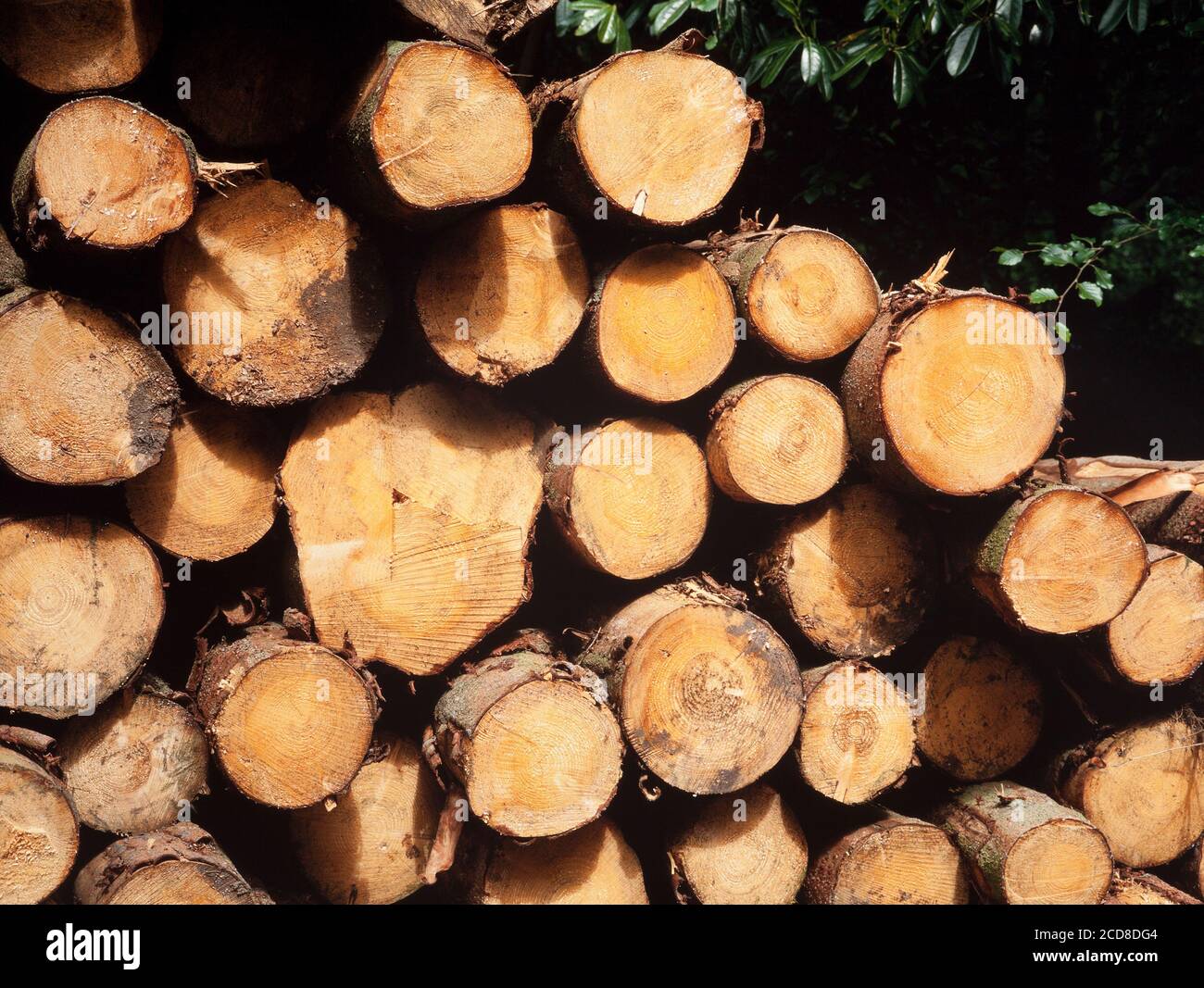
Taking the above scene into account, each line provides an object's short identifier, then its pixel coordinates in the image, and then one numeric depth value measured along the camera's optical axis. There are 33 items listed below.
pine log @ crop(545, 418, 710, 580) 2.49
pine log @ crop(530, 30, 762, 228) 2.37
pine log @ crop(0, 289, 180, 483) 2.11
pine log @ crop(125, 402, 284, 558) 2.39
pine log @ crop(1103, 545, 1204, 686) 2.69
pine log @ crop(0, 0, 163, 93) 2.14
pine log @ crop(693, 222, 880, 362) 2.60
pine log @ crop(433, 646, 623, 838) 2.26
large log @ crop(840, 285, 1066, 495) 2.47
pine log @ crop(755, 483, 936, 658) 2.65
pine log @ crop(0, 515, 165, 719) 2.17
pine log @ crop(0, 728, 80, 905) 2.07
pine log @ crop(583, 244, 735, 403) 2.49
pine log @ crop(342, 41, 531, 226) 2.20
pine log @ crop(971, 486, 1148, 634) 2.49
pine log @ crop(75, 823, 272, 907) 2.16
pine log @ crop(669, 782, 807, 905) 2.56
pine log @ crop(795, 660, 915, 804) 2.57
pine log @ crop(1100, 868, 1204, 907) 2.80
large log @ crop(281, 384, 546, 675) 2.40
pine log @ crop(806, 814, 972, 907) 2.65
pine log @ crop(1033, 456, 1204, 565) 2.83
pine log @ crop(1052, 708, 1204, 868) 2.85
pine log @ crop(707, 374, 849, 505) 2.53
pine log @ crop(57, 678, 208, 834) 2.31
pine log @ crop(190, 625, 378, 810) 2.22
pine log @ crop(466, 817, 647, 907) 2.48
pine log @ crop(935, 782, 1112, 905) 2.57
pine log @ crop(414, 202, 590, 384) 2.46
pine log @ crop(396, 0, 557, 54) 2.48
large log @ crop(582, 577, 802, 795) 2.39
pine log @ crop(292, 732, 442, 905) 2.59
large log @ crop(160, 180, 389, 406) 2.31
